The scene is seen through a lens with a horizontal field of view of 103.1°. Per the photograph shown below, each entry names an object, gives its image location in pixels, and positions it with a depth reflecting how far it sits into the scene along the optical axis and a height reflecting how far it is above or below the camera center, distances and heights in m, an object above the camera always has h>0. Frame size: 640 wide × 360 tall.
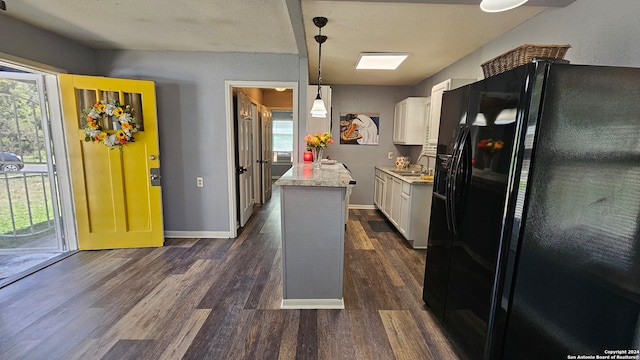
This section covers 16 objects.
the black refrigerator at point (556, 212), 1.17 -0.31
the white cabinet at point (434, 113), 2.99 +0.43
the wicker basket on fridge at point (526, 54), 1.37 +0.52
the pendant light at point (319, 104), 2.55 +0.42
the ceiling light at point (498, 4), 1.05 +0.60
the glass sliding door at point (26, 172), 2.73 -0.41
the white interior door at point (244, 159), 3.86 -0.29
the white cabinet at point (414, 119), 4.13 +0.43
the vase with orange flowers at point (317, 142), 3.00 +0.00
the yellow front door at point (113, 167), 2.87 -0.35
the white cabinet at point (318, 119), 3.79 +0.36
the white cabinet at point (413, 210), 3.25 -0.85
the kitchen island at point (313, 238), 2.00 -0.77
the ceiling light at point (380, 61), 3.10 +1.09
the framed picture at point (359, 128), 5.04 +0.31
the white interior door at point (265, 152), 5.34 -0.24
